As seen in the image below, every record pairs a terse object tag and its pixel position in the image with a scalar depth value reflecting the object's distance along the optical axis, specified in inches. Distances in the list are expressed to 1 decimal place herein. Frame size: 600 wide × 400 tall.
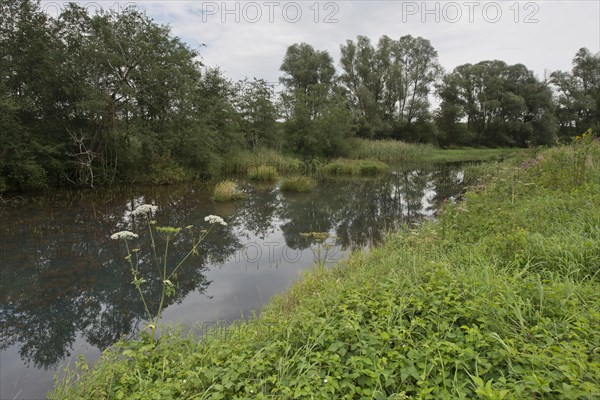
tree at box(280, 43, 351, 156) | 1107.3
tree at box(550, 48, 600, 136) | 1599.4
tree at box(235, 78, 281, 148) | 989.8
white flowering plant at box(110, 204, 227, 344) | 146.8
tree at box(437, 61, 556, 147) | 1565.0
